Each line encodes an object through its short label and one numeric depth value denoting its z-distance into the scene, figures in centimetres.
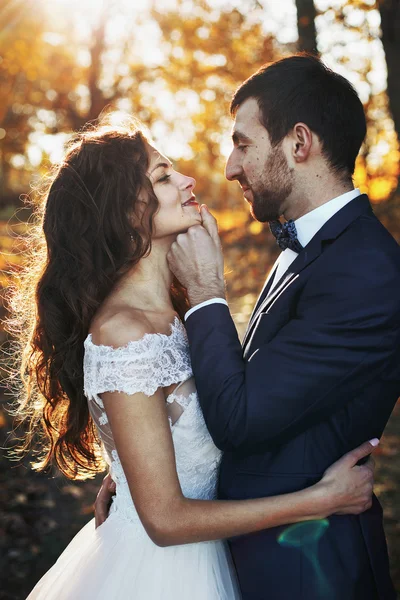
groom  216
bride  223
